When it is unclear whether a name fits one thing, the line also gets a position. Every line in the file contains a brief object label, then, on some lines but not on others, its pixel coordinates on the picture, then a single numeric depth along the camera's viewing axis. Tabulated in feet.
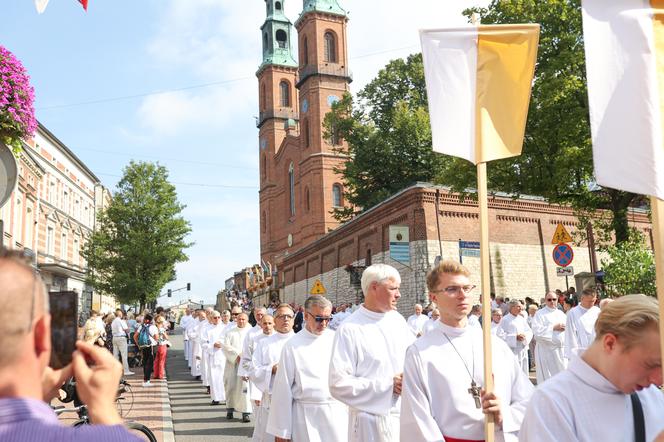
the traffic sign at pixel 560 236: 49.10
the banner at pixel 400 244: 93.25
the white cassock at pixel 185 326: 83.27
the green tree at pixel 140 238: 147.43
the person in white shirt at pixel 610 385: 8.92
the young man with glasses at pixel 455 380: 13.08
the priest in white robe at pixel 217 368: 51.77
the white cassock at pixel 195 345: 67.97
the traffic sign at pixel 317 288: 87.40
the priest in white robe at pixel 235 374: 43.32
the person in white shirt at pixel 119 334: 69.62
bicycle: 23.70
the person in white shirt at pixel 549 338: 47.50
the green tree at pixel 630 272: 51.88
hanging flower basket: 16.93
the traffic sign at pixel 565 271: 52.38
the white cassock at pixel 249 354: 33.01
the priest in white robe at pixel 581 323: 39.58
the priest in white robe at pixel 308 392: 20.74
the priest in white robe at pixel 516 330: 53.88
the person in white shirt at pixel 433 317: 54.12
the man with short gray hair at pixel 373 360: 17.08
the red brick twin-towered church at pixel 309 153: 196.24
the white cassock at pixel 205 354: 56.75
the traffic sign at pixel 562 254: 50.83
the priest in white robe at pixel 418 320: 61.21
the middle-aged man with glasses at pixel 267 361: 27.25
